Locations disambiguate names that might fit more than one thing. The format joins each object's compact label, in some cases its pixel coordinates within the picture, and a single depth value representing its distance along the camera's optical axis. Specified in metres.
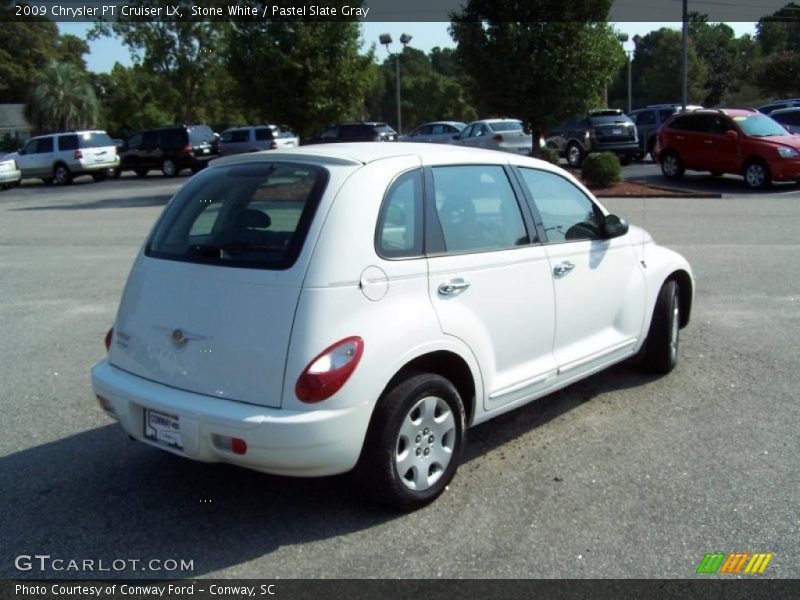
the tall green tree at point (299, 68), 20.38
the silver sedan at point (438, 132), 31.00
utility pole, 26.05
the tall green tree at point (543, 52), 19.14
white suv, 30.95
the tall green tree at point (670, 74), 58.28
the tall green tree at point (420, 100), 63.91
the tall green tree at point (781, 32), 61.19
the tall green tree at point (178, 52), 35.47
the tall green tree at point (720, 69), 63.06
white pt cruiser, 3.60
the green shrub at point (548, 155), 22.03
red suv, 18.98
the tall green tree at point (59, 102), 48.97
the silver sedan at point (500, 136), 25.19
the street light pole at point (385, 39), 35.06
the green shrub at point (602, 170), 19.48
